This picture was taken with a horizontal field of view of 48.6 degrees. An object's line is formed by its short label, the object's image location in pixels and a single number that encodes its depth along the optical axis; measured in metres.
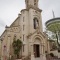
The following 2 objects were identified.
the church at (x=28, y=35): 15.46
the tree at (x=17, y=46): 15.10
